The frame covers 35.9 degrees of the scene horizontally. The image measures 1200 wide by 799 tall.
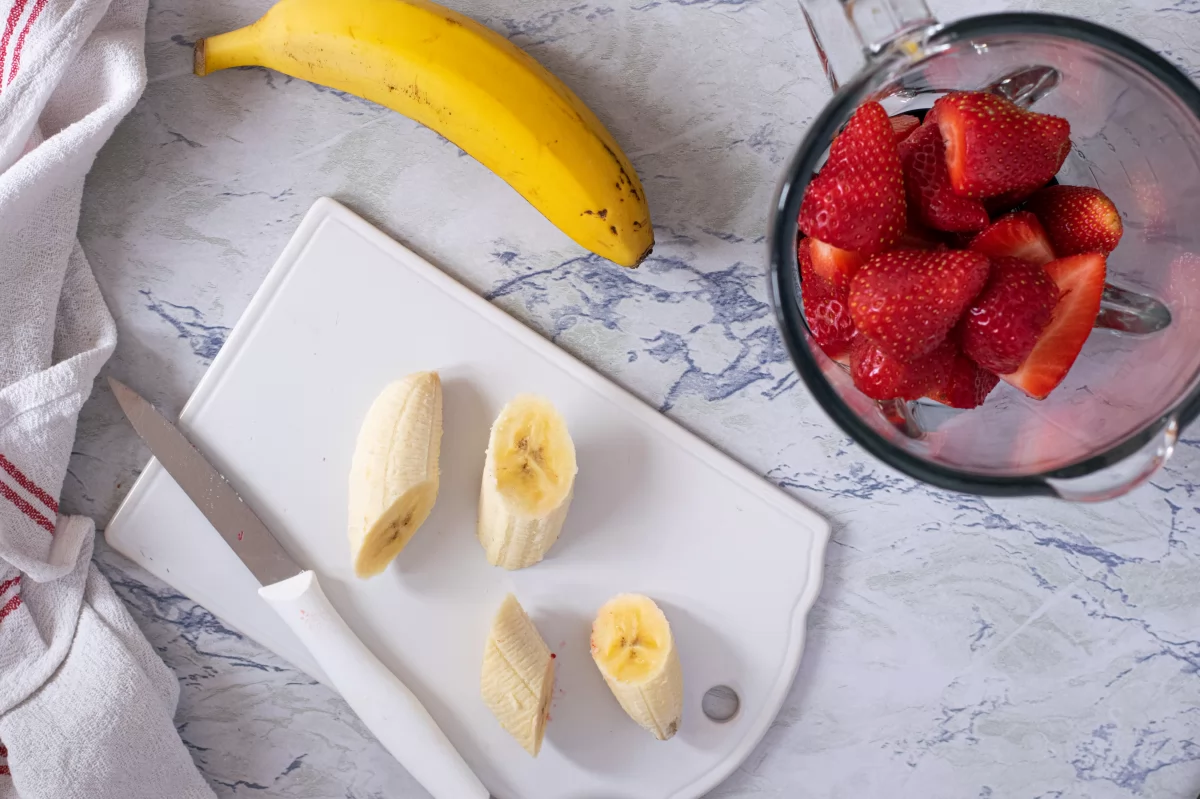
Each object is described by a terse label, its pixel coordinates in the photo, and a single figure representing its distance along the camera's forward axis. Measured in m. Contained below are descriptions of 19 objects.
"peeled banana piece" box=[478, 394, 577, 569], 0.70
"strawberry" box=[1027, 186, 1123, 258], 0.63
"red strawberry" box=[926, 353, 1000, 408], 0.63
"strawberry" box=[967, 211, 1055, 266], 0.62
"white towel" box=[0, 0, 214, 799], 0.71
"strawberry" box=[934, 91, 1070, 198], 0.61
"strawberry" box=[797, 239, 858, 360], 0.64
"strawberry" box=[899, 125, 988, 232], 0.62
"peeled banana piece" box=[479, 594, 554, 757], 0.72
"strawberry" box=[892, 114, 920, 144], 0.64
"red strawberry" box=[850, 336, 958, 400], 0.62
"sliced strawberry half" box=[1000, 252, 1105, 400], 0.62
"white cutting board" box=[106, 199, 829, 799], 0.73
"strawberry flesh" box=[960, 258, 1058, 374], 0.61
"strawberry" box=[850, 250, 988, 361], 0.61
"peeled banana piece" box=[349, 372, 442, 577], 0.71
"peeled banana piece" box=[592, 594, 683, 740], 0.71
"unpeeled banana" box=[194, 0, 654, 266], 0.69
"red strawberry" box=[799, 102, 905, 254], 0.61
